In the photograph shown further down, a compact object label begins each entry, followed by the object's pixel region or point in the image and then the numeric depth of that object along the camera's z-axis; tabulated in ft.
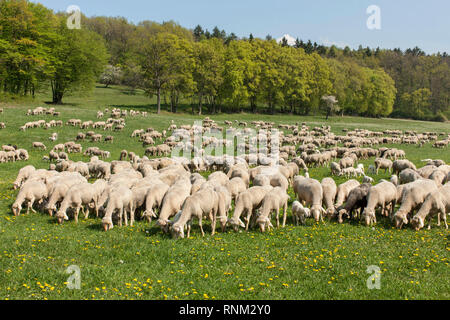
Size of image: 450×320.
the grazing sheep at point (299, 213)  51.72
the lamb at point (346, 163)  102.94
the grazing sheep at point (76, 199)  51.62
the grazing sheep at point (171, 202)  47.01
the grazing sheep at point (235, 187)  61.72
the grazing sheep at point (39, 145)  125.90
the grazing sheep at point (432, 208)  48.40
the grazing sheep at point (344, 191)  59.50
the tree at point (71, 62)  250.41
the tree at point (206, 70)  283.38
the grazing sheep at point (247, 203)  48.61
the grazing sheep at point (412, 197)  49.42
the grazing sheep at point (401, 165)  87.92
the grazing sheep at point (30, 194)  55.31
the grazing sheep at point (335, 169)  94.38
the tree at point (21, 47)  220.23
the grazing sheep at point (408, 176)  70.90
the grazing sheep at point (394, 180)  70.77
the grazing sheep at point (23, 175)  72.46
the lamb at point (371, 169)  98.02
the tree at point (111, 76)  386.03
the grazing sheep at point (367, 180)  71.97
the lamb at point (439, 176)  68.27
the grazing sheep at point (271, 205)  48.67
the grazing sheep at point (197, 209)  44.97
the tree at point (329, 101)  324.80
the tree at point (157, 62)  252.62
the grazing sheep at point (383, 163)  99.13
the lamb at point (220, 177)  65.37
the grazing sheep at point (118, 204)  48.72
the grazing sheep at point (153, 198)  53.47
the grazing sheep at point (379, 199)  51.49
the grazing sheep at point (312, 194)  54.08
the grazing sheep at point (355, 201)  55.26
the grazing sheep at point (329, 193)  56.29
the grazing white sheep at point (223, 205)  48.52
